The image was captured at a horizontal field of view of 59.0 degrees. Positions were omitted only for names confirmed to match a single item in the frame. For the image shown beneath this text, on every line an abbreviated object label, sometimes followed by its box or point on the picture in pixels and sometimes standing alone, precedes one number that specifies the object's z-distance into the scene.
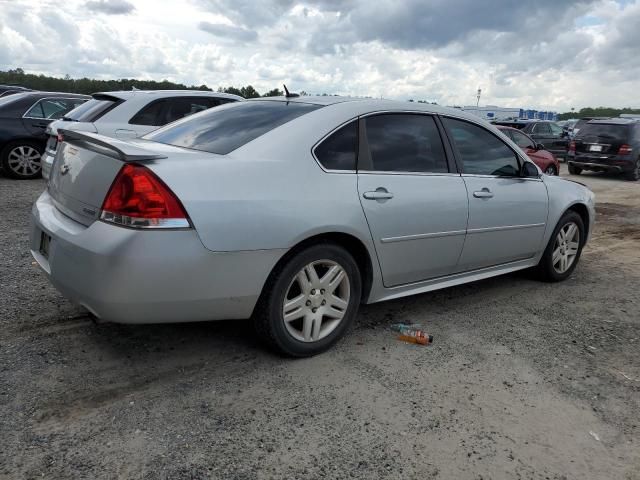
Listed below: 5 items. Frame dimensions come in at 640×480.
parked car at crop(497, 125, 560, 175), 13.31
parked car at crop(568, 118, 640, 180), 15.85
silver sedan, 2.83
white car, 7.75
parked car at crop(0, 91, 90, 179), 9.74
